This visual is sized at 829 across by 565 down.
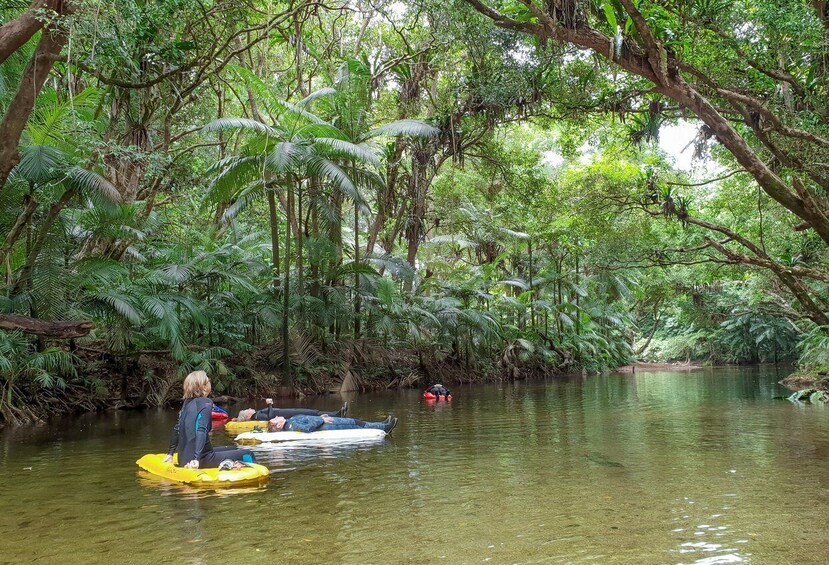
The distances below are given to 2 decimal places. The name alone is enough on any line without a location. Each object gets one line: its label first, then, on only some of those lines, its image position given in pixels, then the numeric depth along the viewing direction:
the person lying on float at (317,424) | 10.04
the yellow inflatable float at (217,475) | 6.57
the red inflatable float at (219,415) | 12.55
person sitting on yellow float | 6.61
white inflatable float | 9.80
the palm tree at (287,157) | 15.23
